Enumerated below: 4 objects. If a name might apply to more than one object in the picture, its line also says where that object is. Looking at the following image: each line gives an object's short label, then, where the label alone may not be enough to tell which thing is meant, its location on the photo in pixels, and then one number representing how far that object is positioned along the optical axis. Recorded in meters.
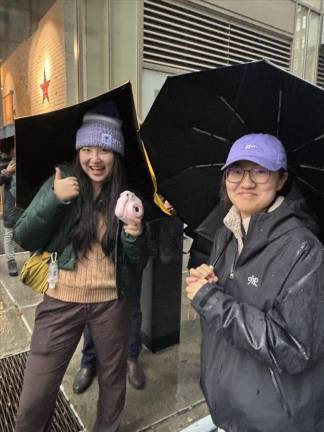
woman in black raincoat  1.16
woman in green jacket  1.84
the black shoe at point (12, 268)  4.79
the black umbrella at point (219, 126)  1.25
